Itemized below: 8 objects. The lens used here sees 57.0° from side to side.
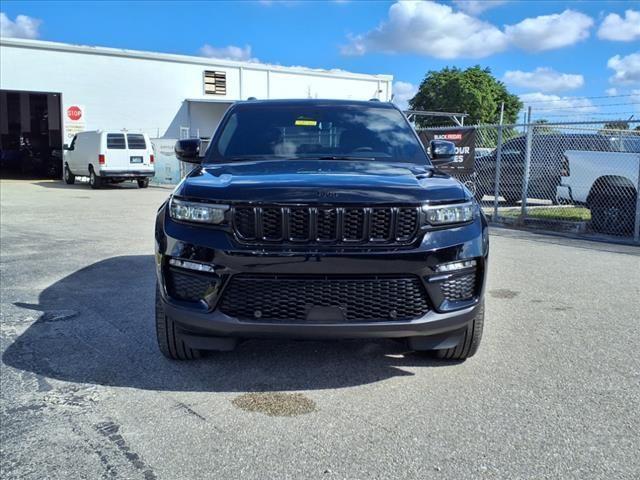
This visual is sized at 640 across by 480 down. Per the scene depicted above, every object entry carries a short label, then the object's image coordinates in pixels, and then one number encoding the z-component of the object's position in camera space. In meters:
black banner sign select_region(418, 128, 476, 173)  13.27
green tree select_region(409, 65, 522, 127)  60.69
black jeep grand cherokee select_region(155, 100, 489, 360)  3.30
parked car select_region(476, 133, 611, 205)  12.10
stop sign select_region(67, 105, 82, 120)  27.34
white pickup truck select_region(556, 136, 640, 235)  10.20
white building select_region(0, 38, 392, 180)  26.28
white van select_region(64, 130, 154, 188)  22.48
